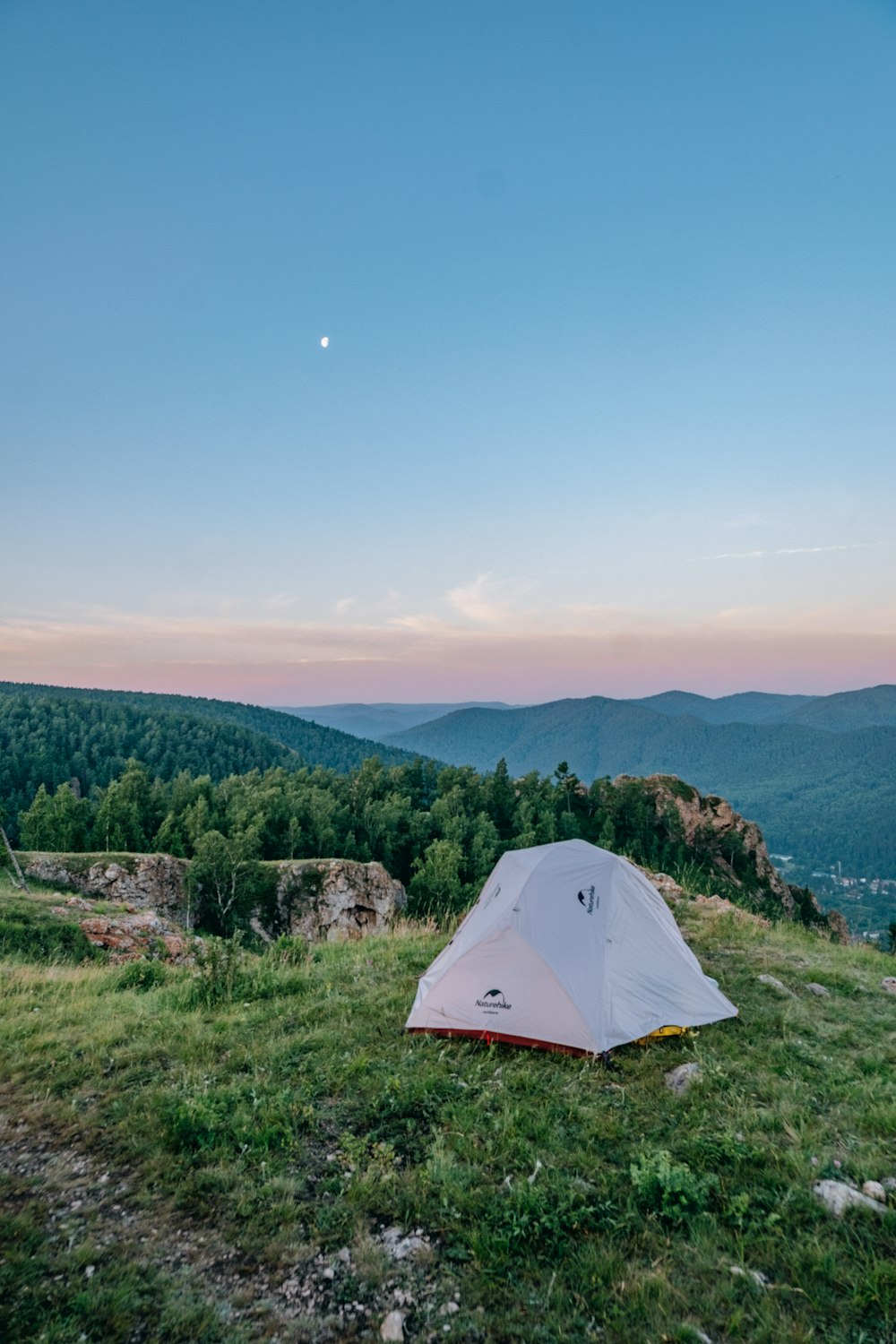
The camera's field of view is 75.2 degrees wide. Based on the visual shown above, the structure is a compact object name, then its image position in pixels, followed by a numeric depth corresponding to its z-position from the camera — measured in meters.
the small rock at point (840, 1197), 4.12
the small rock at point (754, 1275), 3.61
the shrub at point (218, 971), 8.28
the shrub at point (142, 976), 9.30
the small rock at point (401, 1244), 3.96
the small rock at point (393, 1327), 3.36
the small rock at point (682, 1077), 5.94
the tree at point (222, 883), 42.59
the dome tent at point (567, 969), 6.94
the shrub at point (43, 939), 15.68
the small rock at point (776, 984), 8.70
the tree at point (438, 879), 51.28
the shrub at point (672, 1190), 4.20
